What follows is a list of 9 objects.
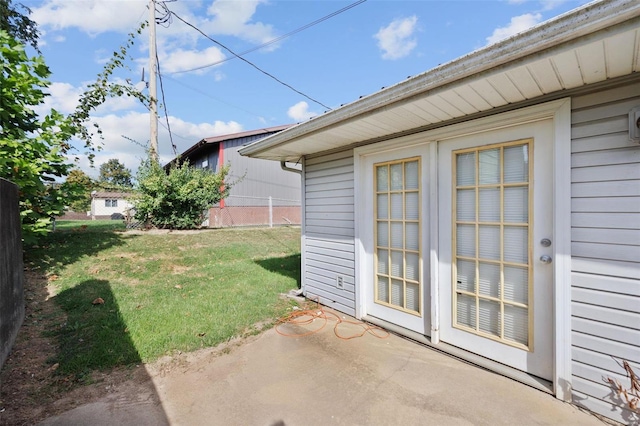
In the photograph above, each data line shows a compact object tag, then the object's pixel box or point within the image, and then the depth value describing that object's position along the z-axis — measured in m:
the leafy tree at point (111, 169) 41.28
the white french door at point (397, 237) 2.82
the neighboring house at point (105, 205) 27.77
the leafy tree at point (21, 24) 7.94
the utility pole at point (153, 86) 8.80
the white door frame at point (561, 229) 1.89
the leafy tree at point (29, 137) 3.68
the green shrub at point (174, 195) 8.38
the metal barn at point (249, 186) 13.41
